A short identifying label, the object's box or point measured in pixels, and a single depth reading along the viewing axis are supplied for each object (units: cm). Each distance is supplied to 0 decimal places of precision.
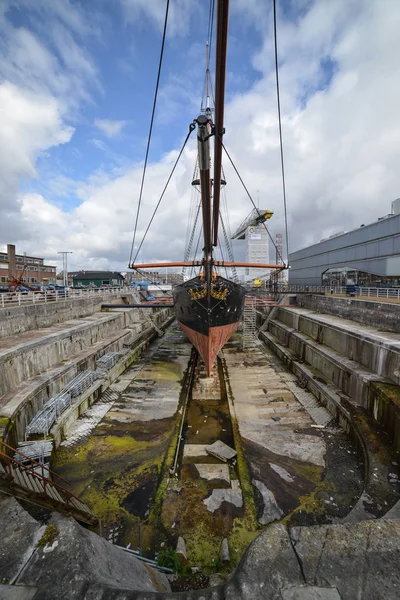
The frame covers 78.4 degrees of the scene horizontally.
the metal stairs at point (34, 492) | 355
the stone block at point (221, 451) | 792
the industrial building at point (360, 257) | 2595
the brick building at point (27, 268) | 4234
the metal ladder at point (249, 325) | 2177
